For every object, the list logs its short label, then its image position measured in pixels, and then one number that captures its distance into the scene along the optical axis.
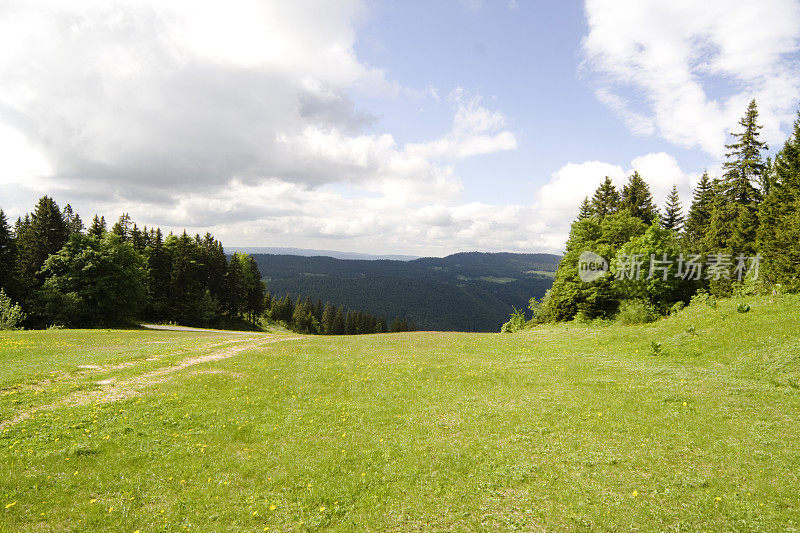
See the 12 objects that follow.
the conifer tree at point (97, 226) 63.46
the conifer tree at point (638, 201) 56.25
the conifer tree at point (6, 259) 46.44
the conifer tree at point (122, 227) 67.83
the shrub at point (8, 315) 38.38
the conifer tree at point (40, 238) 53.19
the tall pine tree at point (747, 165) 39.53
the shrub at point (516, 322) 56.73
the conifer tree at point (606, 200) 58.88
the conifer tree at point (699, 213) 55.88
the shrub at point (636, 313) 34.74
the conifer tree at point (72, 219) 76.04
